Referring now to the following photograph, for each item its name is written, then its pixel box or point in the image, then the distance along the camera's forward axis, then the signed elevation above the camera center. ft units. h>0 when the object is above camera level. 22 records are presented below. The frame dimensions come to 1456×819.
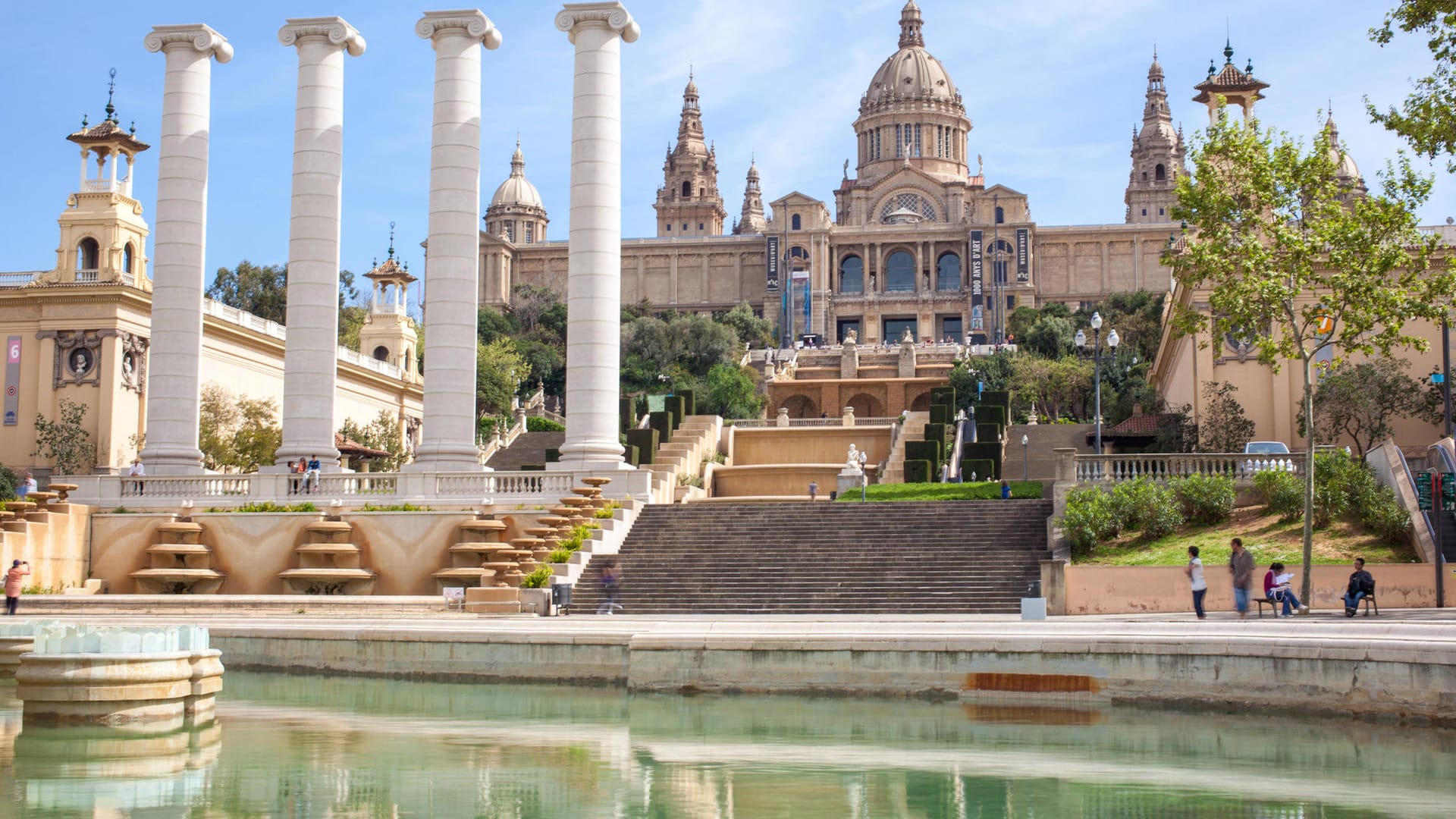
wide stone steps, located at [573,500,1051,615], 110.52 -2.47
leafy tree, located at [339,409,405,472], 238.68 +14.40
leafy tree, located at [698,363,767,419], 312.09 +27.20
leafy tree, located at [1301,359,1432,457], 158.92 +13.41
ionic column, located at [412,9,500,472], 141.28 +26.37
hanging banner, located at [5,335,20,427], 203.00 +19.32
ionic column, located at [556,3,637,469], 140.77 +26.60
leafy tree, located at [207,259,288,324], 373.81 +59.04
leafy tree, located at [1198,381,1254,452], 169.48 +11.72
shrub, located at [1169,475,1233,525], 119.65 +2.33
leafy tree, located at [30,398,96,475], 192.85 +10.74
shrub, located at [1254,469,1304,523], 117.39 +2.65
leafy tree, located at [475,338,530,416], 342.23 +33.52
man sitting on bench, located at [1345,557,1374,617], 90.94 -3.61
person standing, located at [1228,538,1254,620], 92.79 -2.85
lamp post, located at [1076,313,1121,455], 157.17 +20.89
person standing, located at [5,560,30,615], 111.75 -4.46
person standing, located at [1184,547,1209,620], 92.89 -3.24
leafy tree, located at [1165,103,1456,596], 100.63 +19.01
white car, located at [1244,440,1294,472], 123.44 +5.24
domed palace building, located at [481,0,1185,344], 539.70 +97.96
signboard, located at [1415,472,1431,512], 103.55 +2.56
